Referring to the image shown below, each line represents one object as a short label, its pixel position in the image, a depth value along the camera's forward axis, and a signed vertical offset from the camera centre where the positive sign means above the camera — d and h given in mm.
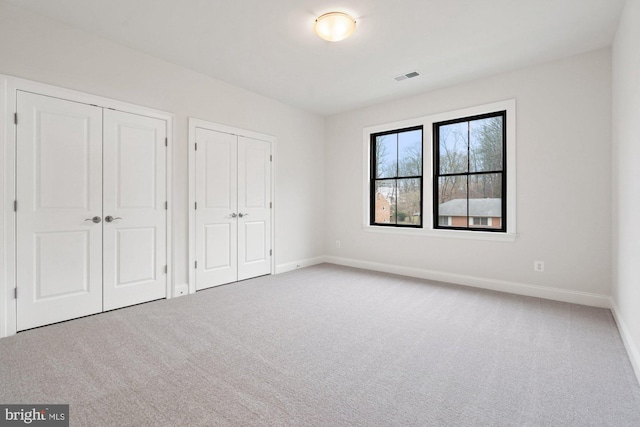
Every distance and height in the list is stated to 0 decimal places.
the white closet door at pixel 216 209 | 3998 +43
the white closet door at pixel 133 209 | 3209 +31
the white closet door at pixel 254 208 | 4504 +64
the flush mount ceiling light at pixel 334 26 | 2732 +1725
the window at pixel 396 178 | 4855 +577
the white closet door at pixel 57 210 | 2707 +18
